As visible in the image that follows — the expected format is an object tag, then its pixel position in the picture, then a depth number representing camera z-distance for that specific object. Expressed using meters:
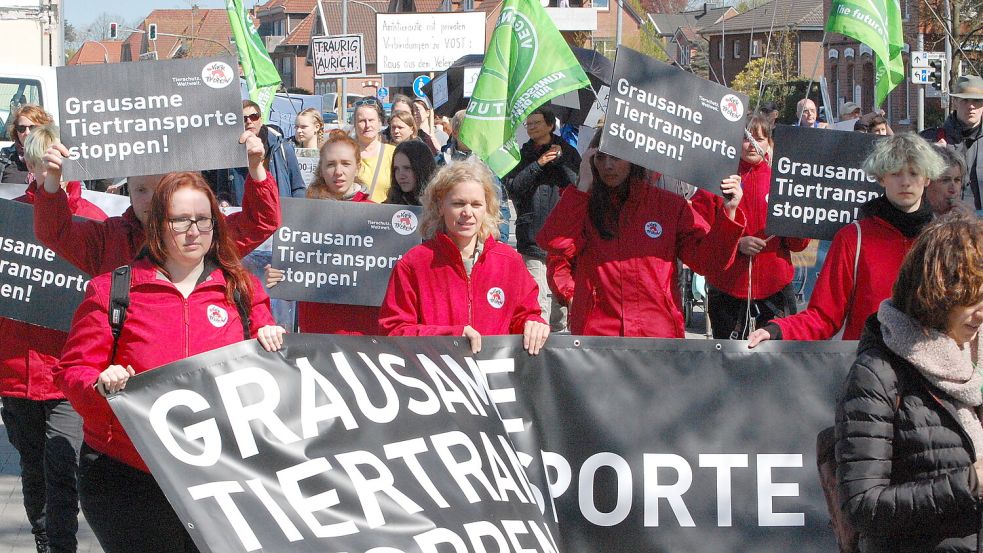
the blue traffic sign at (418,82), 24.08
